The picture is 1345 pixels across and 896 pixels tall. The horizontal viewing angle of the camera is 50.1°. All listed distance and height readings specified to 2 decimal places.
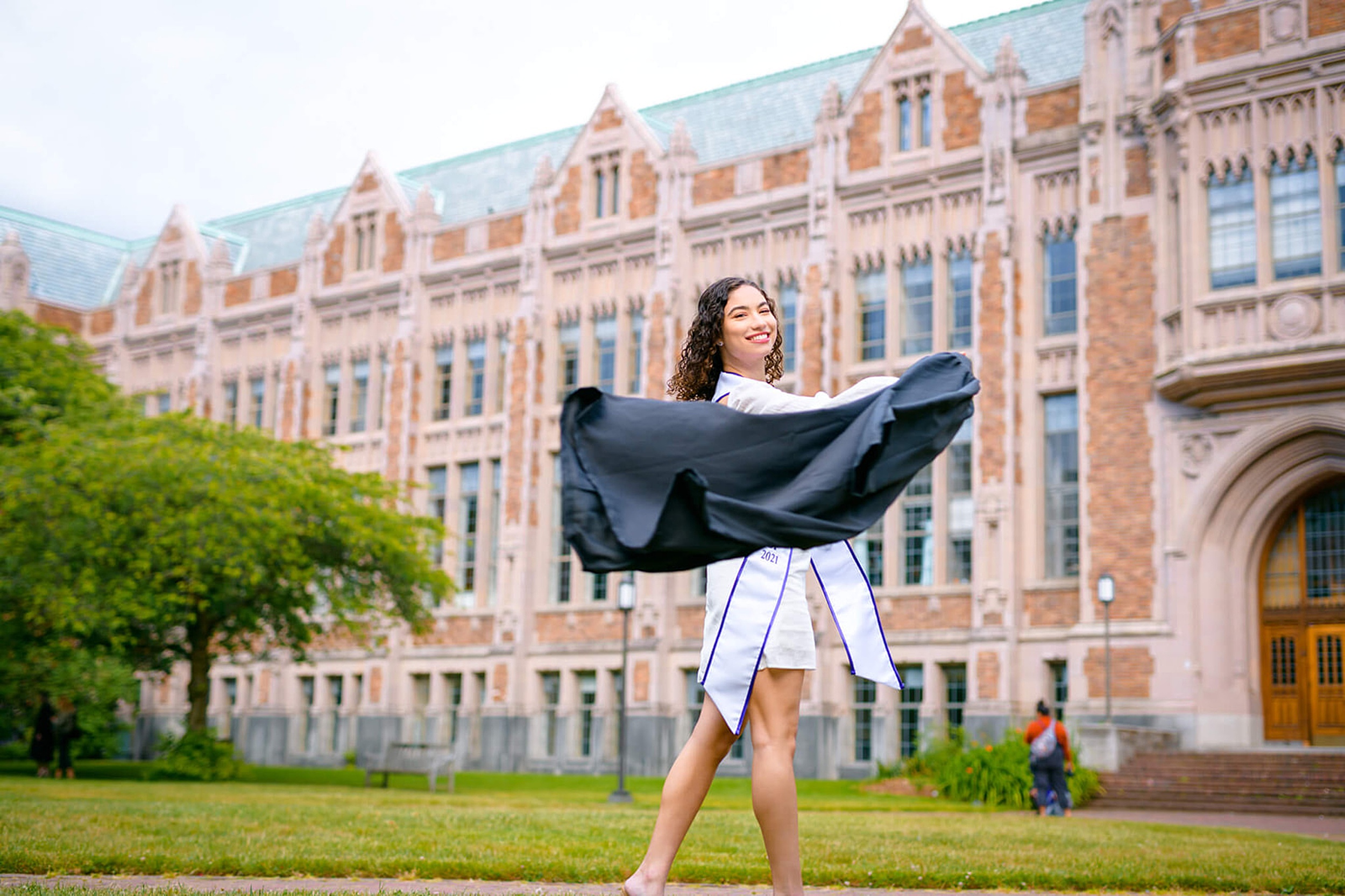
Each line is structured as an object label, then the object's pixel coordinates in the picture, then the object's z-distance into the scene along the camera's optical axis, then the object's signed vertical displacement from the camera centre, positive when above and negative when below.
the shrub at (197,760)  24.11 -1.70
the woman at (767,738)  4.75 -0.22
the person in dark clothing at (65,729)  24.86 -1.24
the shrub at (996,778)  21.20 -1.48
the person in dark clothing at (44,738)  25.14 -1.44
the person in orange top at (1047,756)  19.05 -1.00
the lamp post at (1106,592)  24.30 +1.48
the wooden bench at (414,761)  23.00 -1.54
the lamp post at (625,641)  20.30 +0.43
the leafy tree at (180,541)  22.97 +1.96
